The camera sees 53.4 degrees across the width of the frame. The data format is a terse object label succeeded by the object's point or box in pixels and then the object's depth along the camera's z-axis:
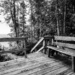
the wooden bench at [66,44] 2.66
